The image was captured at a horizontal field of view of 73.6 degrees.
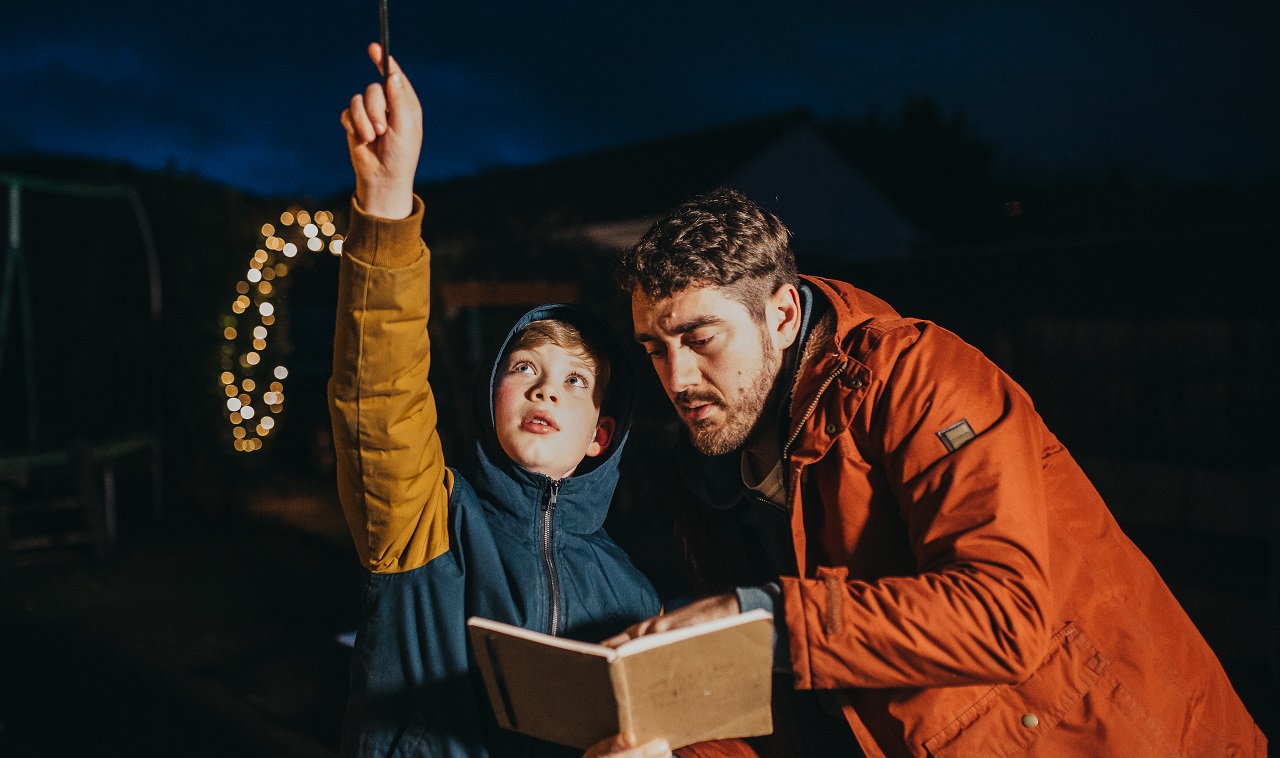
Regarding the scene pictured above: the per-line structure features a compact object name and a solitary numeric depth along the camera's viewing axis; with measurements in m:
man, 1.56
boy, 1.62
